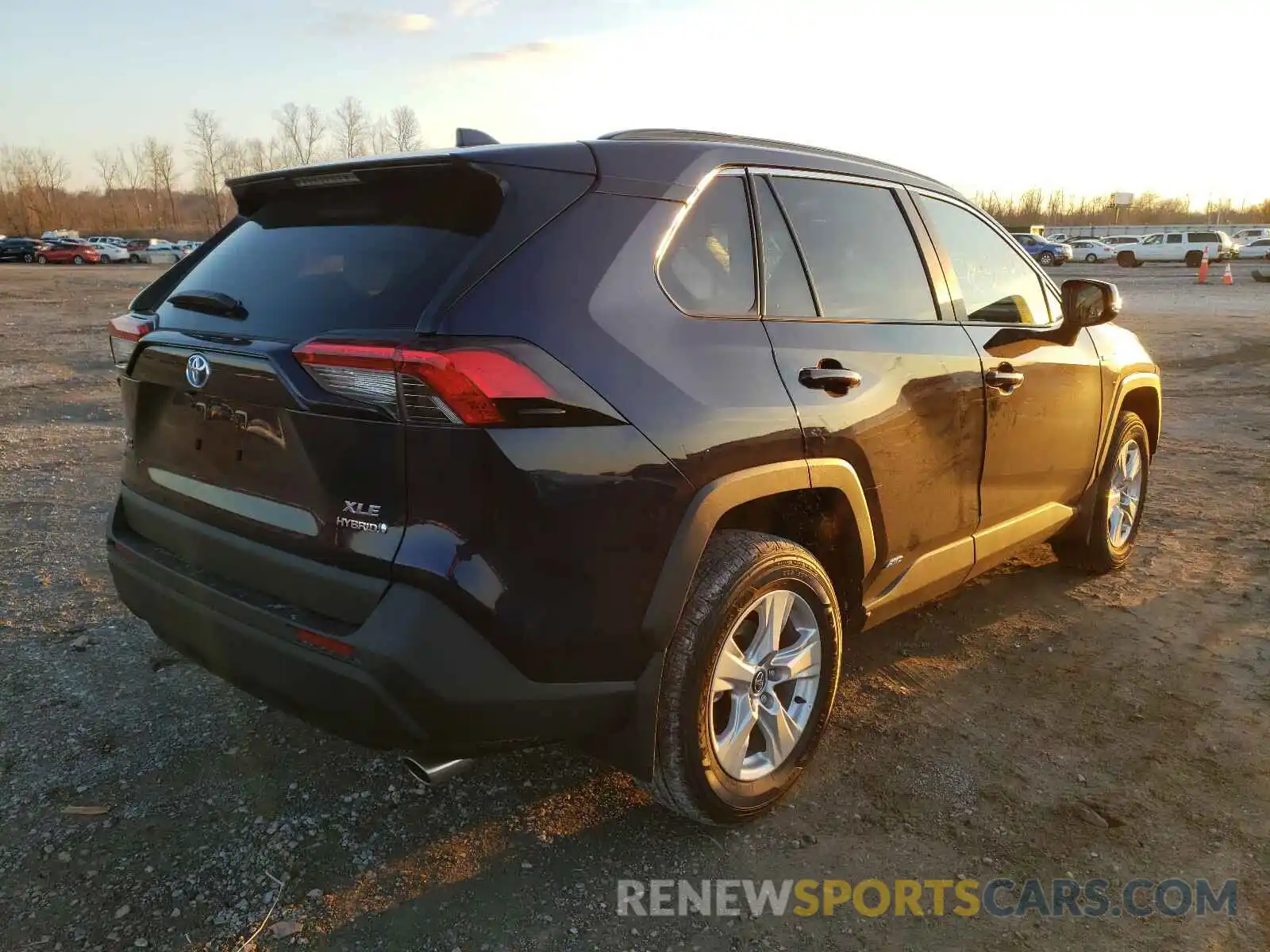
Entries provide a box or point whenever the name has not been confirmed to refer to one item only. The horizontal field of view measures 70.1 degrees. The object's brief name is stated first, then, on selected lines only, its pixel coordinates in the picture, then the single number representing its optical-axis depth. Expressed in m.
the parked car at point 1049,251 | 44.25
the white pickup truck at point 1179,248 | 44.75
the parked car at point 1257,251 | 47.09
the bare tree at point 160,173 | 115.62
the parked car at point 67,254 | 54.09
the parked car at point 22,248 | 54.62
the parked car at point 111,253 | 56.47
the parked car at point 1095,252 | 50.34
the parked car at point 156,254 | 58.47
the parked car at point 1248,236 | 50.06
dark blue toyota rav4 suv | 2.02
